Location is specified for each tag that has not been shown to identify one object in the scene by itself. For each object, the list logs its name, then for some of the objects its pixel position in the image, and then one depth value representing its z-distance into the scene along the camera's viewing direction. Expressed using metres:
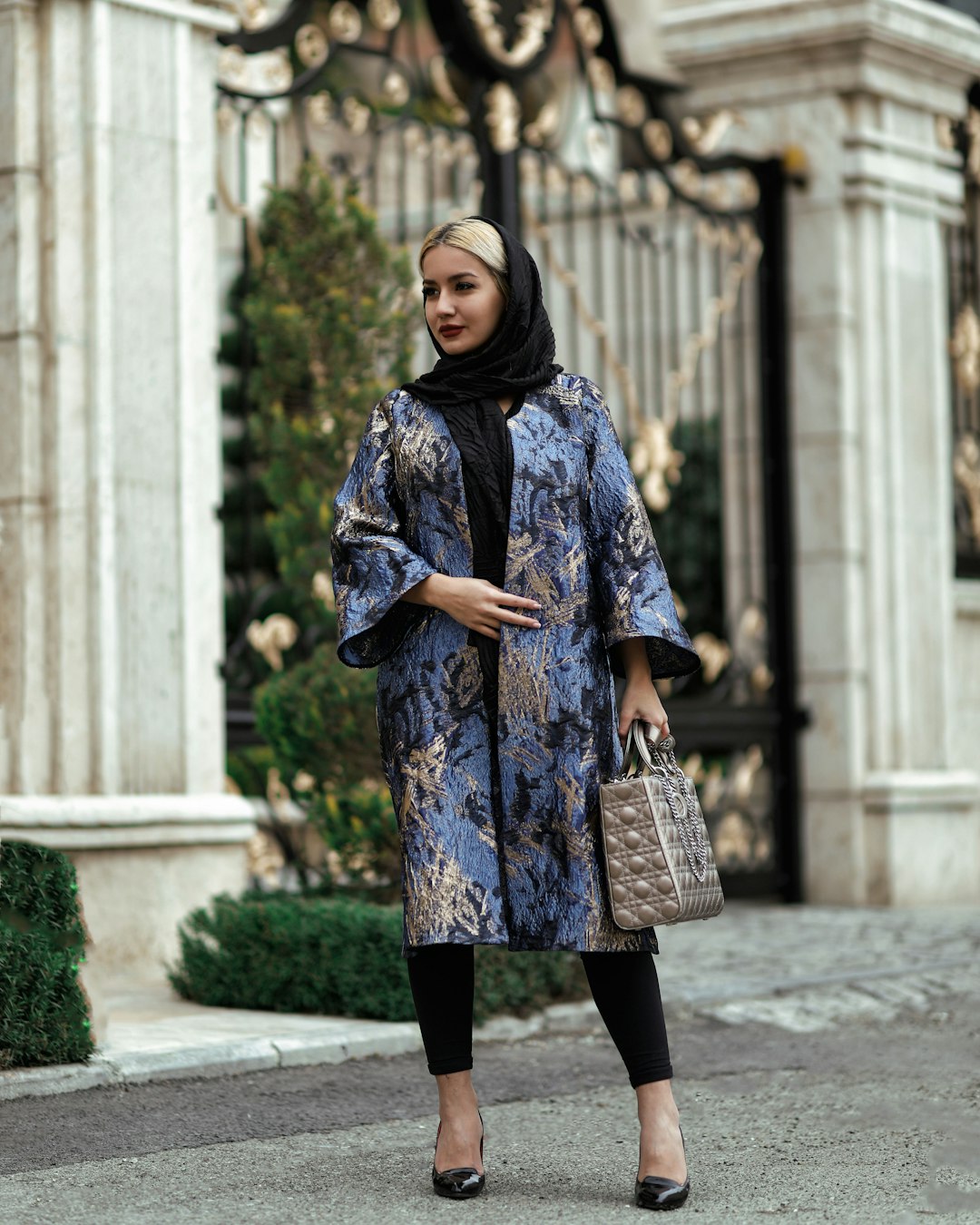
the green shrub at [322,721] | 10.62
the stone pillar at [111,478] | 10.73
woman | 6.19
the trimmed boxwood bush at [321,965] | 9.42
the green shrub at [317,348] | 11.16
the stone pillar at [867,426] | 15.79
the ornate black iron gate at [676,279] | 14.21
